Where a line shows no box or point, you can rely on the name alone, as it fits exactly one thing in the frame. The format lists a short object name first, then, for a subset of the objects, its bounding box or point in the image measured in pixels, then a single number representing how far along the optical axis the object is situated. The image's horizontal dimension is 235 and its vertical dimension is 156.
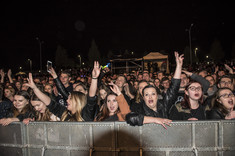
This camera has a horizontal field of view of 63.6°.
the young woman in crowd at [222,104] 3.32
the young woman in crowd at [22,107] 4.09
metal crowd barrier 2.66
